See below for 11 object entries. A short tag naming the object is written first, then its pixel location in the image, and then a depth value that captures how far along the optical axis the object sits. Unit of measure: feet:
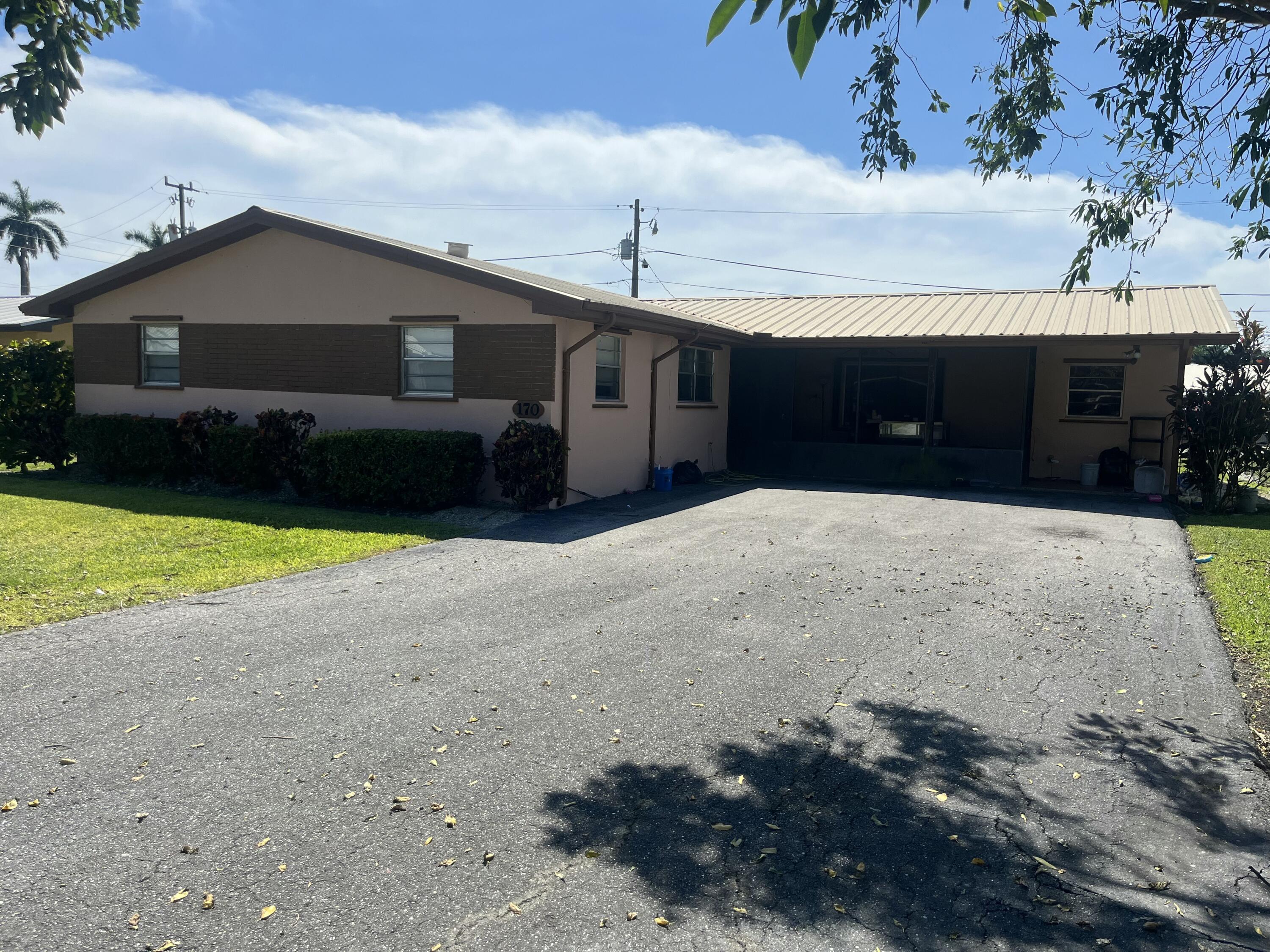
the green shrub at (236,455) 42.57
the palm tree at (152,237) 150.10
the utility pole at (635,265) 119.65
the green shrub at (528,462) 38.99
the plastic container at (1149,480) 49.78
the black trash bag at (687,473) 52.29
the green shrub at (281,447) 42.47
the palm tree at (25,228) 170.40
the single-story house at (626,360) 41.96
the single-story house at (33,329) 75.82
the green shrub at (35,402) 49.19
